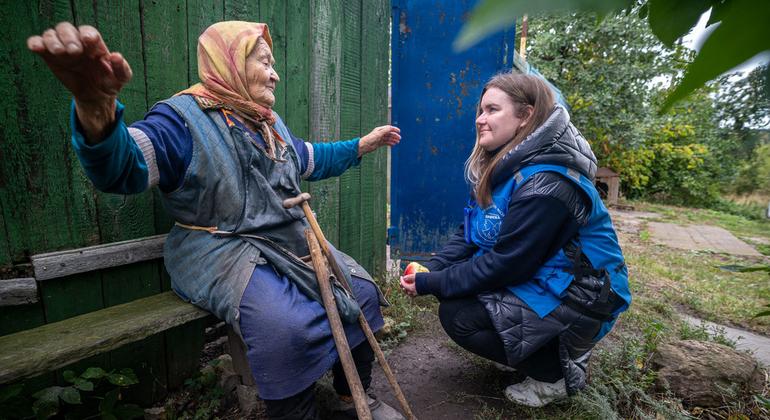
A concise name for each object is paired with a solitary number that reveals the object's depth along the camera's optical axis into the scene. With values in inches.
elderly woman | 62.5
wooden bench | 52.1
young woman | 73.6
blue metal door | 145.2
